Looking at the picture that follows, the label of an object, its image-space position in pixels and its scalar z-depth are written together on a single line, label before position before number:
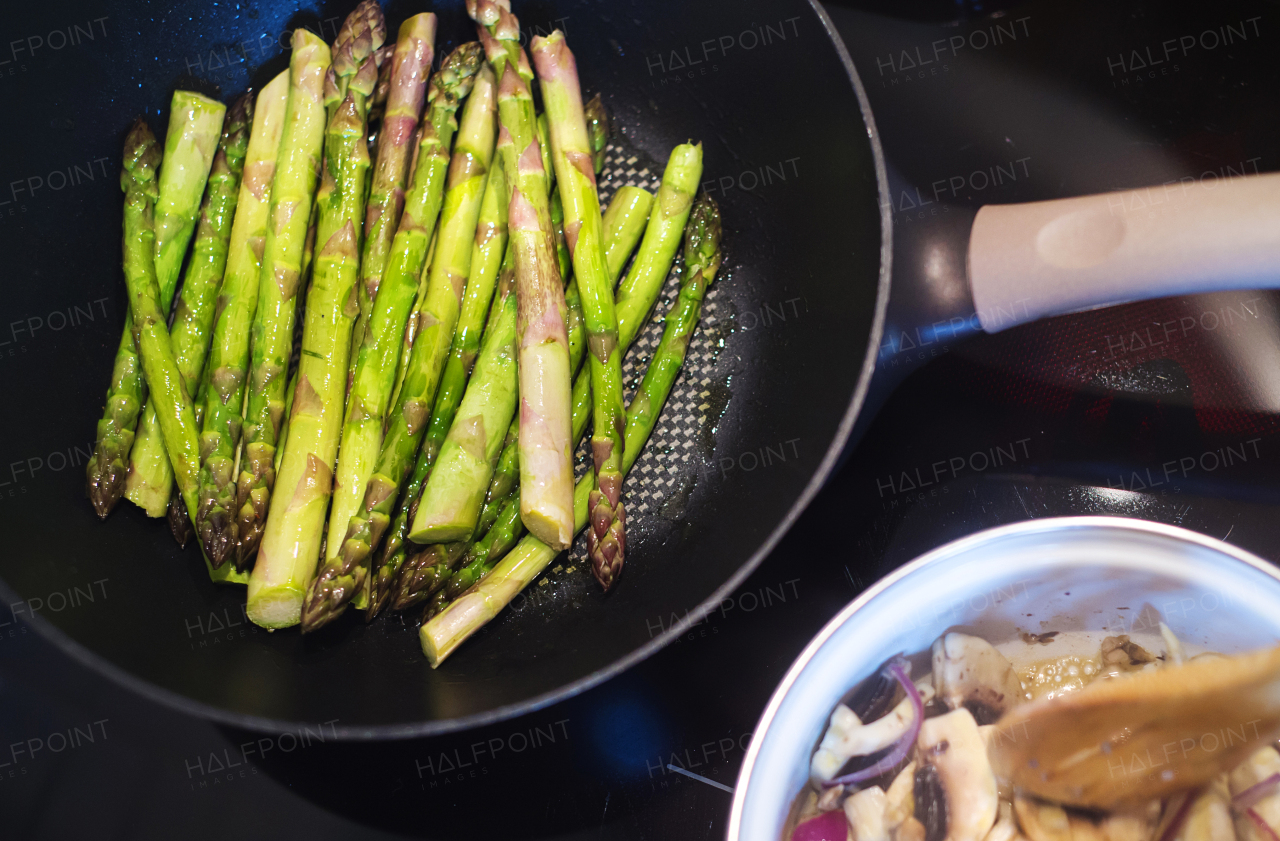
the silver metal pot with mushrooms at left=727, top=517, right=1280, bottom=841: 0.49
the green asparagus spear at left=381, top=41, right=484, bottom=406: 0.55
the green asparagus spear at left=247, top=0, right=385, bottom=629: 0.52
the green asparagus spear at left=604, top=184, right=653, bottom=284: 0.56
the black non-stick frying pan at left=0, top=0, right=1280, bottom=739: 0.52
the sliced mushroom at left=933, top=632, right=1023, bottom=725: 0.51
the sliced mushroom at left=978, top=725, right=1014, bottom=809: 0.51
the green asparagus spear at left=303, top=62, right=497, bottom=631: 0.52
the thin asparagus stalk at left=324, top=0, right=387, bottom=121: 0.55
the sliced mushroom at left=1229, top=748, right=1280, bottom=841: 0.50
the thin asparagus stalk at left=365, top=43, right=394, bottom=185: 0.55
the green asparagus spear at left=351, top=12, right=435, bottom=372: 0.54
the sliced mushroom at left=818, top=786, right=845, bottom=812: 0.51
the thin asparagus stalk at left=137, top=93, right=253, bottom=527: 0.54
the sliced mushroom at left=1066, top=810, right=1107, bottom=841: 0.50
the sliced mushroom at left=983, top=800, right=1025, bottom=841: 0.50
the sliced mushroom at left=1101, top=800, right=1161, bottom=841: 0.50
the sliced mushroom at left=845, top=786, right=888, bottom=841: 0.51
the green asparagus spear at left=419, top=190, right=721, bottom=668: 0.53
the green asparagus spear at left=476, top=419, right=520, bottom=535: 0.54
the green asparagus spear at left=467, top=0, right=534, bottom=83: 0.55
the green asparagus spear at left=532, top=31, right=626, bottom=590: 0.53
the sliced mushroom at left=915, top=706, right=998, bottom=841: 0.50
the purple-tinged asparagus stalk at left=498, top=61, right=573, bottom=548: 0.53
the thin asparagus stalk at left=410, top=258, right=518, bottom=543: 0.53
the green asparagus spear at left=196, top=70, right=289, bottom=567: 0.53
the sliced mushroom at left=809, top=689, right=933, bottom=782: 0.51
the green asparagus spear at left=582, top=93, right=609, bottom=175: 0.56
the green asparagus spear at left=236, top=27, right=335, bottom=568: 0.53
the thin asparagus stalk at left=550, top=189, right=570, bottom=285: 0.55
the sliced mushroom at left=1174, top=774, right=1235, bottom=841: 0.50
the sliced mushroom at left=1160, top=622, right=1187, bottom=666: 0.51
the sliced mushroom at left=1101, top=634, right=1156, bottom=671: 0.51
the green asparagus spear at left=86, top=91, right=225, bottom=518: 0.54
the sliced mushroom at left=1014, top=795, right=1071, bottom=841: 0.50
